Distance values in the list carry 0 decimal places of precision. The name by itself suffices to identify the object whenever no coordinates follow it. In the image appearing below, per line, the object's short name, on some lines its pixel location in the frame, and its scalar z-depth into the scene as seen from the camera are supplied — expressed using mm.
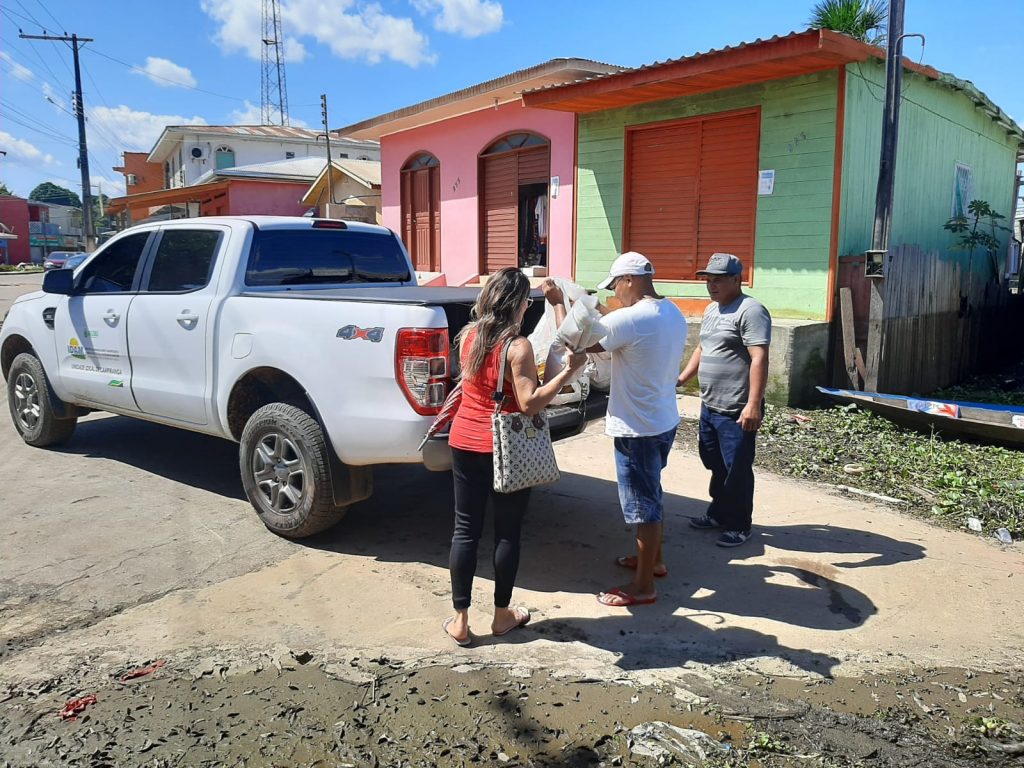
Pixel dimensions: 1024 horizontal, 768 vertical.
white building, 35688
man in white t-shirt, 3758
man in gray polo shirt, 4559
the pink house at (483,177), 12227
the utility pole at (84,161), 30469
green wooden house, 8781
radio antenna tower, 42362
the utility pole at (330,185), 21748
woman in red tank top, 3338
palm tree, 11055
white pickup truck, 4141
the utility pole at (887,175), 7973
